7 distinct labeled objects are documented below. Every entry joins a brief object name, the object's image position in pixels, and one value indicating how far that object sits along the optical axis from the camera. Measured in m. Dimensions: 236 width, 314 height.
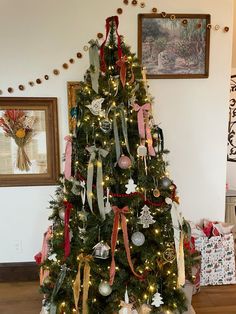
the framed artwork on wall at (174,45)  2.34
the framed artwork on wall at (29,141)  2.38
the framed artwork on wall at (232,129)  3.73
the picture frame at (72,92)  2.36
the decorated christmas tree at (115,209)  1.69
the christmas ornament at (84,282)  1.66
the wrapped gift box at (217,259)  2.46
